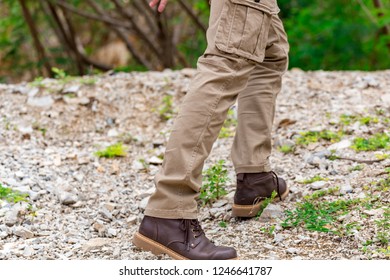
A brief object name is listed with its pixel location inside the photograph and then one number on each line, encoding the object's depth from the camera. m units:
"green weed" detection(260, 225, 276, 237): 6.47
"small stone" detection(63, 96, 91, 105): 11.00
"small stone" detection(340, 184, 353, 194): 7.31
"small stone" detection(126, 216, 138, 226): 7.10
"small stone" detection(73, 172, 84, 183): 8.52
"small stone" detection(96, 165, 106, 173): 8.96
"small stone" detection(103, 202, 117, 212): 7.47
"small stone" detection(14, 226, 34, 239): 6.52
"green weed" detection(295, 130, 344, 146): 9.27
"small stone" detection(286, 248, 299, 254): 6.05
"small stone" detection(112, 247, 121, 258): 6.05
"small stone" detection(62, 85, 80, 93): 11.26
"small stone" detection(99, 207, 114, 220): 7.26
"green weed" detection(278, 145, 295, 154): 9.15
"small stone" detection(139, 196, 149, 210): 7.51
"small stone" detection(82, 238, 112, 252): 6.25
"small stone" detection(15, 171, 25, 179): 8.09
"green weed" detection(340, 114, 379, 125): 9.68
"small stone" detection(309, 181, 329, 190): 7.56
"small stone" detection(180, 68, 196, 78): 12.26
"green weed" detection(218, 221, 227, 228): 6.88
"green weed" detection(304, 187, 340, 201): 7.29
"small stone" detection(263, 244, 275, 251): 6.16
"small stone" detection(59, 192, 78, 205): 7.55
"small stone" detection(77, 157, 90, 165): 9.16
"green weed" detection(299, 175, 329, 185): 7.82
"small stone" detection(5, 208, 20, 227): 6.73
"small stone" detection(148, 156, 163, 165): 9.23
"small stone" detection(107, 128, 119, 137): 10.41
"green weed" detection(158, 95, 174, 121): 10.86
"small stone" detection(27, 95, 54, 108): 10.88
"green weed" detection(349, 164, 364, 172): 8.01
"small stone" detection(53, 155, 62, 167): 8.97
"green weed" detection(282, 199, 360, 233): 6.49
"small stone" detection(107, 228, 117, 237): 6.75
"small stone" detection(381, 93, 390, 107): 10.46
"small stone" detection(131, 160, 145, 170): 9.11
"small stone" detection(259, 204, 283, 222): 6.87
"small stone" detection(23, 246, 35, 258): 6.05
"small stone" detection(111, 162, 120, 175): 8.95
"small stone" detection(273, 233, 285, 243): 6.30
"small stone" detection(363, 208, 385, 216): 6.59
